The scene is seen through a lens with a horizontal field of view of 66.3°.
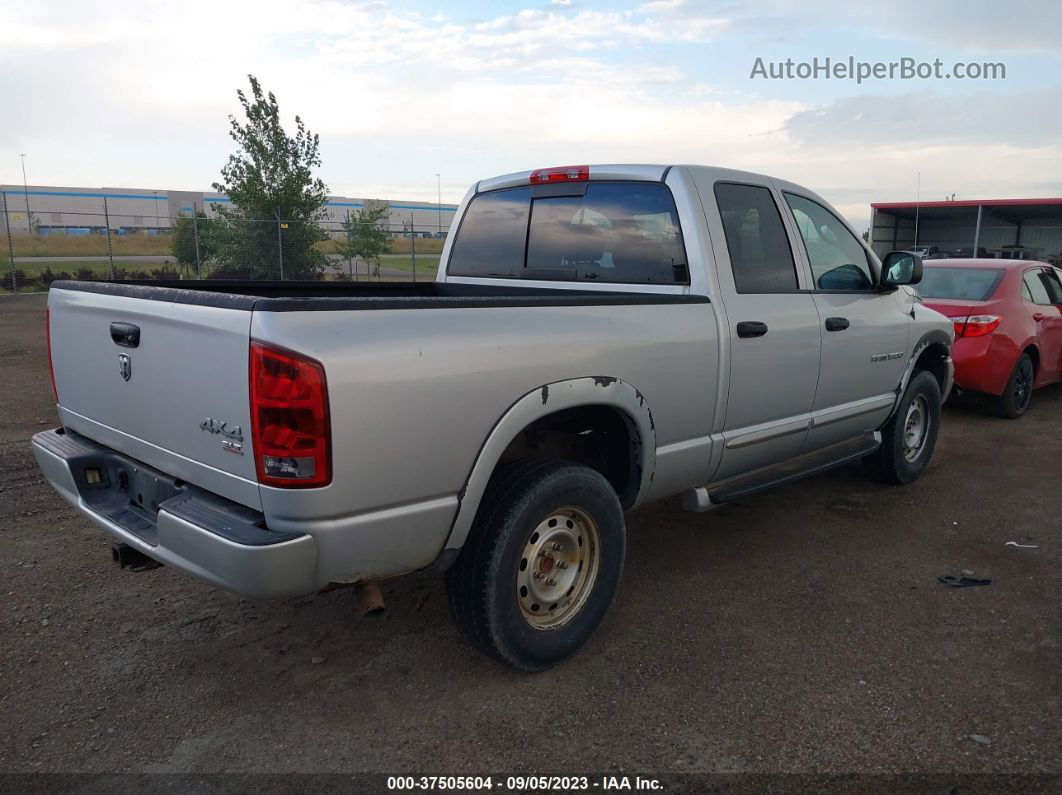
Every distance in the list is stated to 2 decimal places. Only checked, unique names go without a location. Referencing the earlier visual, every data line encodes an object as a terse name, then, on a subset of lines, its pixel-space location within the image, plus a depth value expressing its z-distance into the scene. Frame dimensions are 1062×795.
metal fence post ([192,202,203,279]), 22.77
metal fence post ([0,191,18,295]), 21.85
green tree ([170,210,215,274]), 23.78
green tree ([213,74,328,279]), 22.22
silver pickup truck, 2.47
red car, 7.72
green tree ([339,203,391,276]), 25.86
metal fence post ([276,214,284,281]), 22.11
